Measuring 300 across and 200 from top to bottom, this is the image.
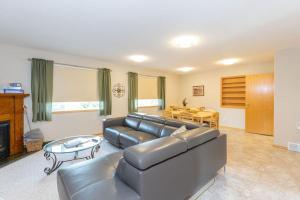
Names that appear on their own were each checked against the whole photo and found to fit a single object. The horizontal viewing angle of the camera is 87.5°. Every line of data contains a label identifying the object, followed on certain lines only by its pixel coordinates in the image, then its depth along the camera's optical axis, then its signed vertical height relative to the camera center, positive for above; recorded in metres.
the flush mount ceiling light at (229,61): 4.62 +1.21
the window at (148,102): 6.11 -0.09
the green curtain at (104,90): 4.80 +0.30
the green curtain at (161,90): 6.61 +0.42
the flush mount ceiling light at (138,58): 4.34 +1.21
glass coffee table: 2.44 -0.77
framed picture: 6.80 +0.44
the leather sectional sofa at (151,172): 1.28 -0.73
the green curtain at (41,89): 3.69 +0.26
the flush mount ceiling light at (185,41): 2.88 +1.16
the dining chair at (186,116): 4.80 -0.51
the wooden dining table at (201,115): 4.42 -0.43
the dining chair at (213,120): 4.54 -0.59
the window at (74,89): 4.13 +0.29
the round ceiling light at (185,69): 6.00 +1.23
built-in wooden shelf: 5.64 +0.32
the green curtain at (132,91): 5.55 +0.31
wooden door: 4.71 -0.12
